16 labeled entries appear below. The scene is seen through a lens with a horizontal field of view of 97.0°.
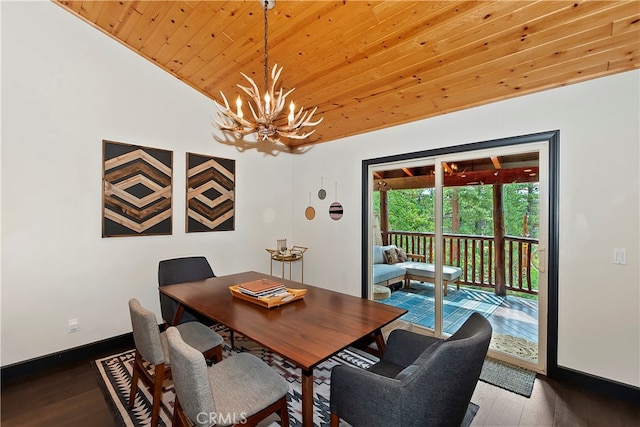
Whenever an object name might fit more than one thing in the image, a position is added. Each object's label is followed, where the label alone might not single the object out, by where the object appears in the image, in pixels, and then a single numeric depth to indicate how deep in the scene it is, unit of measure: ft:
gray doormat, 7.38
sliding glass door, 8.55
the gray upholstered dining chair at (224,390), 3.82
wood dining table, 4.29
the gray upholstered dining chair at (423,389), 3.65
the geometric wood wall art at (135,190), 9.14
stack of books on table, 6.69
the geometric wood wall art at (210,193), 11.10
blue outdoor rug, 10.23
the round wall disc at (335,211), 12.95
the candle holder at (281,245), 13.36
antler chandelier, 6.13
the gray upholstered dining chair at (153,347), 5.26
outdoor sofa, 11.21
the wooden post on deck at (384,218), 12.09
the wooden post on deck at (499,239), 9.37
